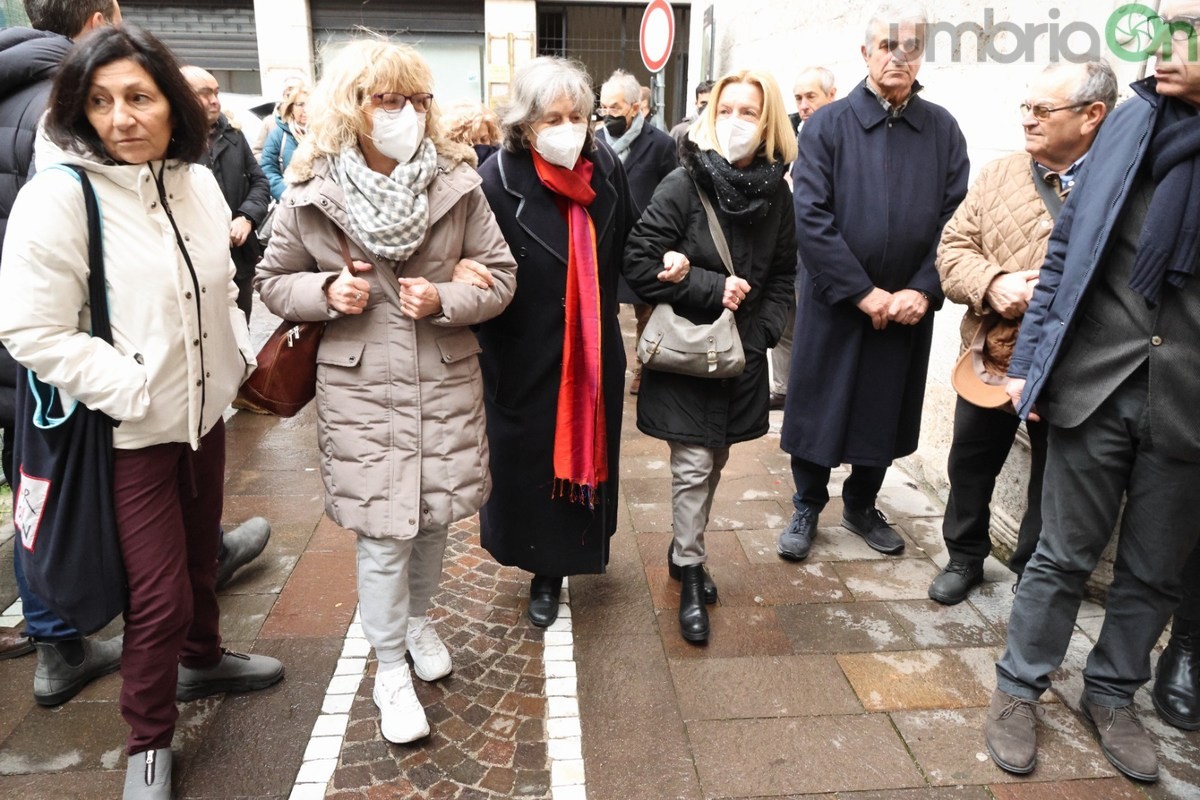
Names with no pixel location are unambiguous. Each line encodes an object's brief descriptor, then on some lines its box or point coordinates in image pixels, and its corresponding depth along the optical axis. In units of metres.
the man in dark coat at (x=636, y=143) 6.52
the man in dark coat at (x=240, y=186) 5.17
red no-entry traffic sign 7.44
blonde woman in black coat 3.14
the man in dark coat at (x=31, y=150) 2.63
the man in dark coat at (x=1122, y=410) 2.41
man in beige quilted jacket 2.99
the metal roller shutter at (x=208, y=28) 15.85
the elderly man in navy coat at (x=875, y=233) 3.63
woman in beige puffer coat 2.46
